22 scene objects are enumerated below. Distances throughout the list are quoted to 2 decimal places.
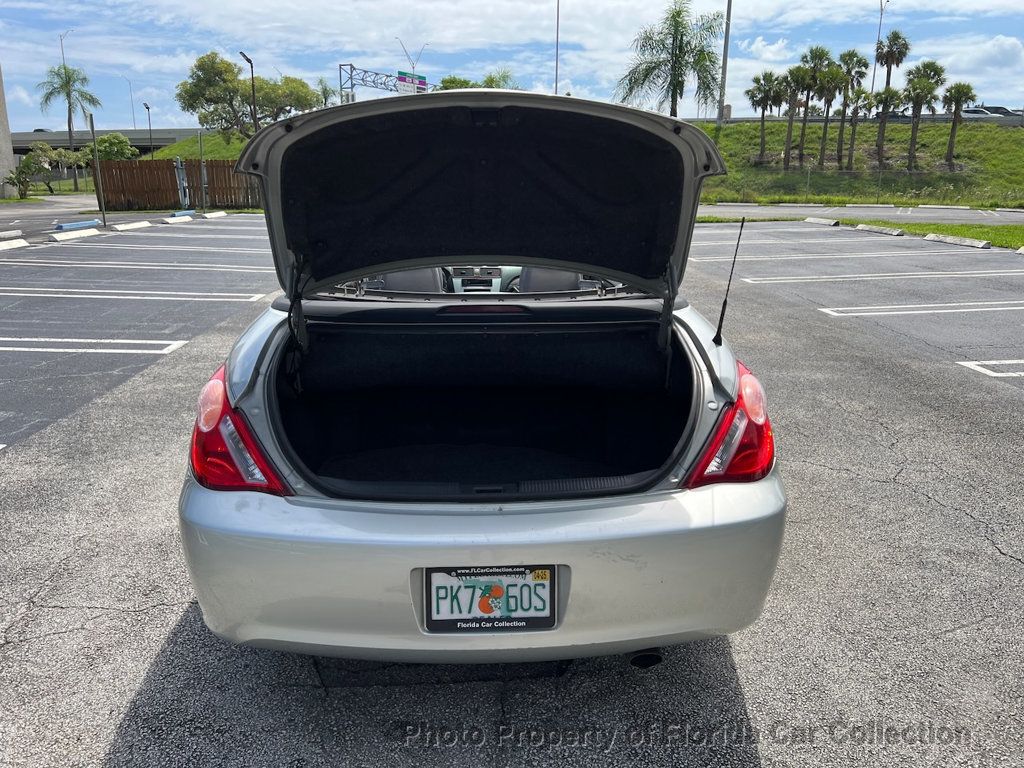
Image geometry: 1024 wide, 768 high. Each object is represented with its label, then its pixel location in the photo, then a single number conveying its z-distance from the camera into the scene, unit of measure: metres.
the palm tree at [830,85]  55.59
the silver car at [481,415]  1.95
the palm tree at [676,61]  31.02
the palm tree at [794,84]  55.91
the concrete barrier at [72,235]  16.45
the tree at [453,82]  61.69
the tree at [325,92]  69.58
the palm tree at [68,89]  65.12
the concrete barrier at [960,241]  14.69
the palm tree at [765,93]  58.12
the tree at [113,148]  61.53
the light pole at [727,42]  46.88
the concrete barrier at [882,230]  17.26
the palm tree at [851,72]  57.06
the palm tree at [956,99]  53.75
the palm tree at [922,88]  54.22
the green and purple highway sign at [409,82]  59.73
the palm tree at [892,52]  59.75
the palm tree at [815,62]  55.69
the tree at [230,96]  67.19
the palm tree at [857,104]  56.09
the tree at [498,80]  46.93
